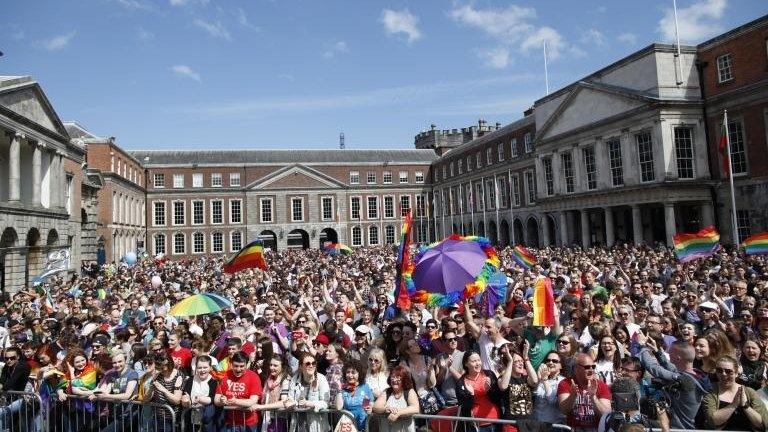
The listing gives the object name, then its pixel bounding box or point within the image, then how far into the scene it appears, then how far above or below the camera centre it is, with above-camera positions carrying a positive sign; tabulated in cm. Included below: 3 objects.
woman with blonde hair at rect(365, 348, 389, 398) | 586 -134
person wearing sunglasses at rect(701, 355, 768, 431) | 461 -154
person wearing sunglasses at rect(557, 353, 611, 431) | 505 -152
